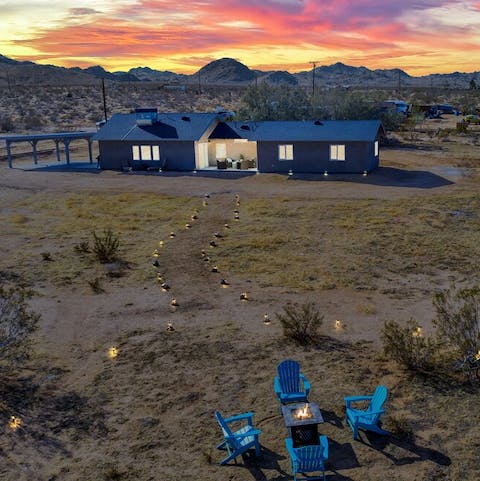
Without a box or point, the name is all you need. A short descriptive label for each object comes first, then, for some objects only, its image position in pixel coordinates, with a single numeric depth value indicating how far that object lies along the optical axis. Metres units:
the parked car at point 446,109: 89.00
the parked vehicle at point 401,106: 79.98
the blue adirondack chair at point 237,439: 9.12
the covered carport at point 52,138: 41.97
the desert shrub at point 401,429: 9.59
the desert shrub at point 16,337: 12.12
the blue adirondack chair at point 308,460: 8.56
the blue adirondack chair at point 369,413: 9.63
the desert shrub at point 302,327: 13.26
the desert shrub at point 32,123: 69.83
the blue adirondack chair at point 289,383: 10.60
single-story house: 37.09
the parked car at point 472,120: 67.56
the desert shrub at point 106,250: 19.80
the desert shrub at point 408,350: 11.72
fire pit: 9.41
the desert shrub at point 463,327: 11.68
